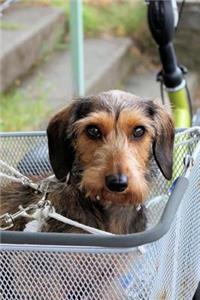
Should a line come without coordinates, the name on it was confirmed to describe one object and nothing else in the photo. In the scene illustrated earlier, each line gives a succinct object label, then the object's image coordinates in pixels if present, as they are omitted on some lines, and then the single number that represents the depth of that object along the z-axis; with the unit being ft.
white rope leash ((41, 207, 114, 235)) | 3.70
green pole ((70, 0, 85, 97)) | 6.90
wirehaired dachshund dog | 4.17
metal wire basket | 3.48
